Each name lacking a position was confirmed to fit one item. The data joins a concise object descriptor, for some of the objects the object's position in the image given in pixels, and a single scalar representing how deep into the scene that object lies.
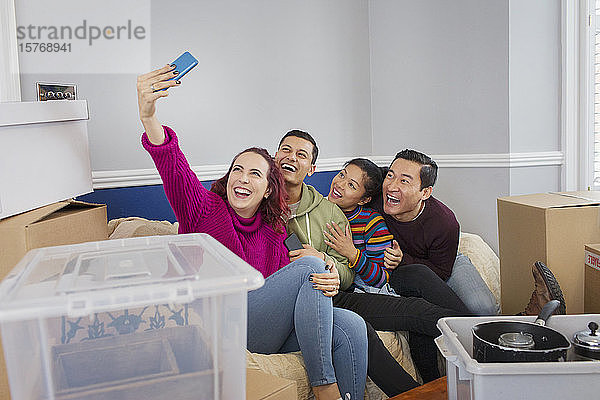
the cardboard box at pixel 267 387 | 1.13
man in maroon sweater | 2.30
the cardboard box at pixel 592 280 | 1.89
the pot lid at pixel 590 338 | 1.14
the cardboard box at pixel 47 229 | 1.34
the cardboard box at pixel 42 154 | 1.41
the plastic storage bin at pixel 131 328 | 0.77
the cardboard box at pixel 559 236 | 1.94
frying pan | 1.06
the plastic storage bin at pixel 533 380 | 1.01
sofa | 1.75
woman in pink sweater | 1.76
